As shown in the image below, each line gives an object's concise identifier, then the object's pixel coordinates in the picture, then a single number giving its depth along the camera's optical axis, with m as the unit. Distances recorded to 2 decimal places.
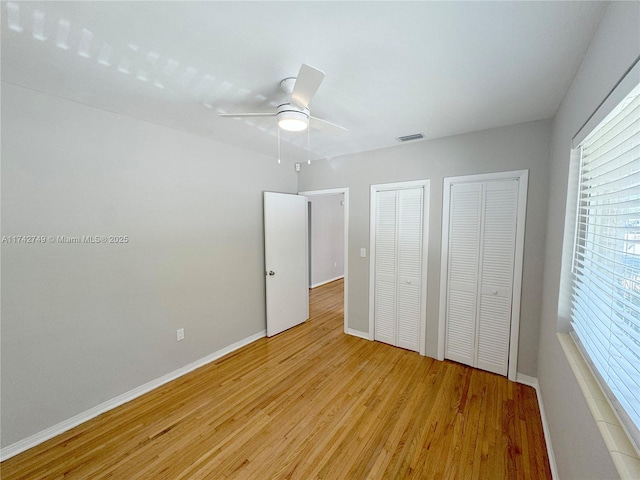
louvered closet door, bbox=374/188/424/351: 3.06
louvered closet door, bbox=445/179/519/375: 2.54
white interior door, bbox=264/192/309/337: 3.53
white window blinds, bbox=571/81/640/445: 0.92
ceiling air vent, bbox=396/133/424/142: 2.74
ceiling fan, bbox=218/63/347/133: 1.31
